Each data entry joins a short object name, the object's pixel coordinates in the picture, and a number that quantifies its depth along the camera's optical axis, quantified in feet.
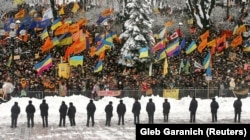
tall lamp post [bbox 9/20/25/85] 115.03
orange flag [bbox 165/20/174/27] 185.06
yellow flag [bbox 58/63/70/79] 116.88
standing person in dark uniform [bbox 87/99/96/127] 91.61
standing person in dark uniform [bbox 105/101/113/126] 91.50
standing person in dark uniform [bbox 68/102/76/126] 91.29
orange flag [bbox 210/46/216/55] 138.69
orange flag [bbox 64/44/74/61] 123.54
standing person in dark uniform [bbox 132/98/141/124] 92.22
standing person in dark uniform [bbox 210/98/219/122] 94.22
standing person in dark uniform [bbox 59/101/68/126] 91.15
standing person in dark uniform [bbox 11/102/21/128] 90.63
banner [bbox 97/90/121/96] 116.16
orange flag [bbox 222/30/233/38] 161.72
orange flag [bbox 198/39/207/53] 133.08
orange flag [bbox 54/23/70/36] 131.03
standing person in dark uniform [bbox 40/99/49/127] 91.25
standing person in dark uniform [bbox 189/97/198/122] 94.63
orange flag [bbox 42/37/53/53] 122.42
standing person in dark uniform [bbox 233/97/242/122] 94.48
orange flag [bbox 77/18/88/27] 142.48
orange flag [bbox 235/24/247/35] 157.38
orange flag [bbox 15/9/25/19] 148.25
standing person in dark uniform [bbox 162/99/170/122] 94.43
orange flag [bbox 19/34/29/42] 143.32
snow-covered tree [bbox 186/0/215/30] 171.66
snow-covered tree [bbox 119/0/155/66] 140.97
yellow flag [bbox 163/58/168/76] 121.29
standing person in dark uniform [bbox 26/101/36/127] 90.38
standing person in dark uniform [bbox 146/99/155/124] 91.86
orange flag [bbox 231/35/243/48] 146.36
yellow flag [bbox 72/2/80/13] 175.45
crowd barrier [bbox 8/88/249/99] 114.83
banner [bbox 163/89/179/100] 115.96
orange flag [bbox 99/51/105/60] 129.49
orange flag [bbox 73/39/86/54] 123.85
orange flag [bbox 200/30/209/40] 132.67
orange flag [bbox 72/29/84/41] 127.95
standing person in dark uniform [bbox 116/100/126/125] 92.07
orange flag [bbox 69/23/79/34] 131.85
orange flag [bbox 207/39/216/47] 136.02
